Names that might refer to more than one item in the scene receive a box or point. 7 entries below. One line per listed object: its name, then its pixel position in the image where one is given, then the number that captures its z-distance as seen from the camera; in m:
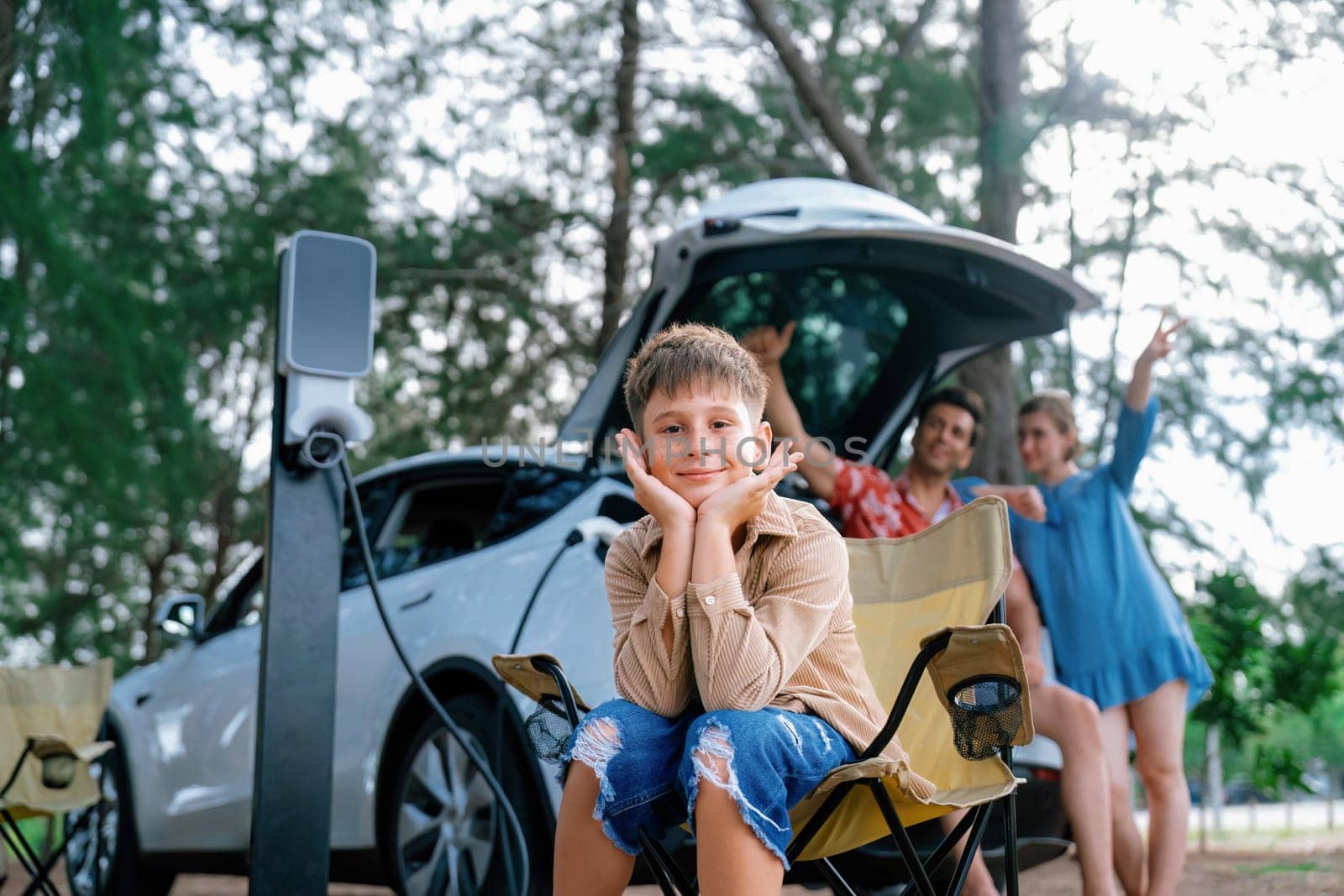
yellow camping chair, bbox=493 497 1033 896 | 2.07
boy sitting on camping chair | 1.94
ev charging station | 2.82
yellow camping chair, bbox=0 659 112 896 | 3.64
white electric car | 3.33
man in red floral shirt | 3.39
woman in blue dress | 3.64
